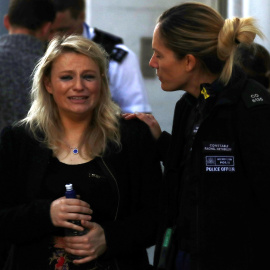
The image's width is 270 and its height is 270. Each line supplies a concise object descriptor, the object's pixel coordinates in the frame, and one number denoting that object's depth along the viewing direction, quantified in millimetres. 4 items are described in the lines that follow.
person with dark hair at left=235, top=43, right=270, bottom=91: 7936
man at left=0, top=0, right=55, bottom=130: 8875
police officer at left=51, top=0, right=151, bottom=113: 10000
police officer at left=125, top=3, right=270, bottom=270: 5926
